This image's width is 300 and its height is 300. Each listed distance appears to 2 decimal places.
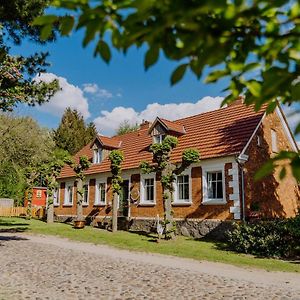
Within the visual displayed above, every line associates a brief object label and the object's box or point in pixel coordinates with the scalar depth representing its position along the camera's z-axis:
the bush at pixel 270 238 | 13.79
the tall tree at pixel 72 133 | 53.50
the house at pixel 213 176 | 18.69
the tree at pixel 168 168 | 17.66
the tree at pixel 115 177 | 21.59
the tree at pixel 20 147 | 37.34
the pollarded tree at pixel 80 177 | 25.20
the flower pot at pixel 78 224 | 23.67
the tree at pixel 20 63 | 11.62
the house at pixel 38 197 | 41.25
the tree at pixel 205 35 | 1.47
